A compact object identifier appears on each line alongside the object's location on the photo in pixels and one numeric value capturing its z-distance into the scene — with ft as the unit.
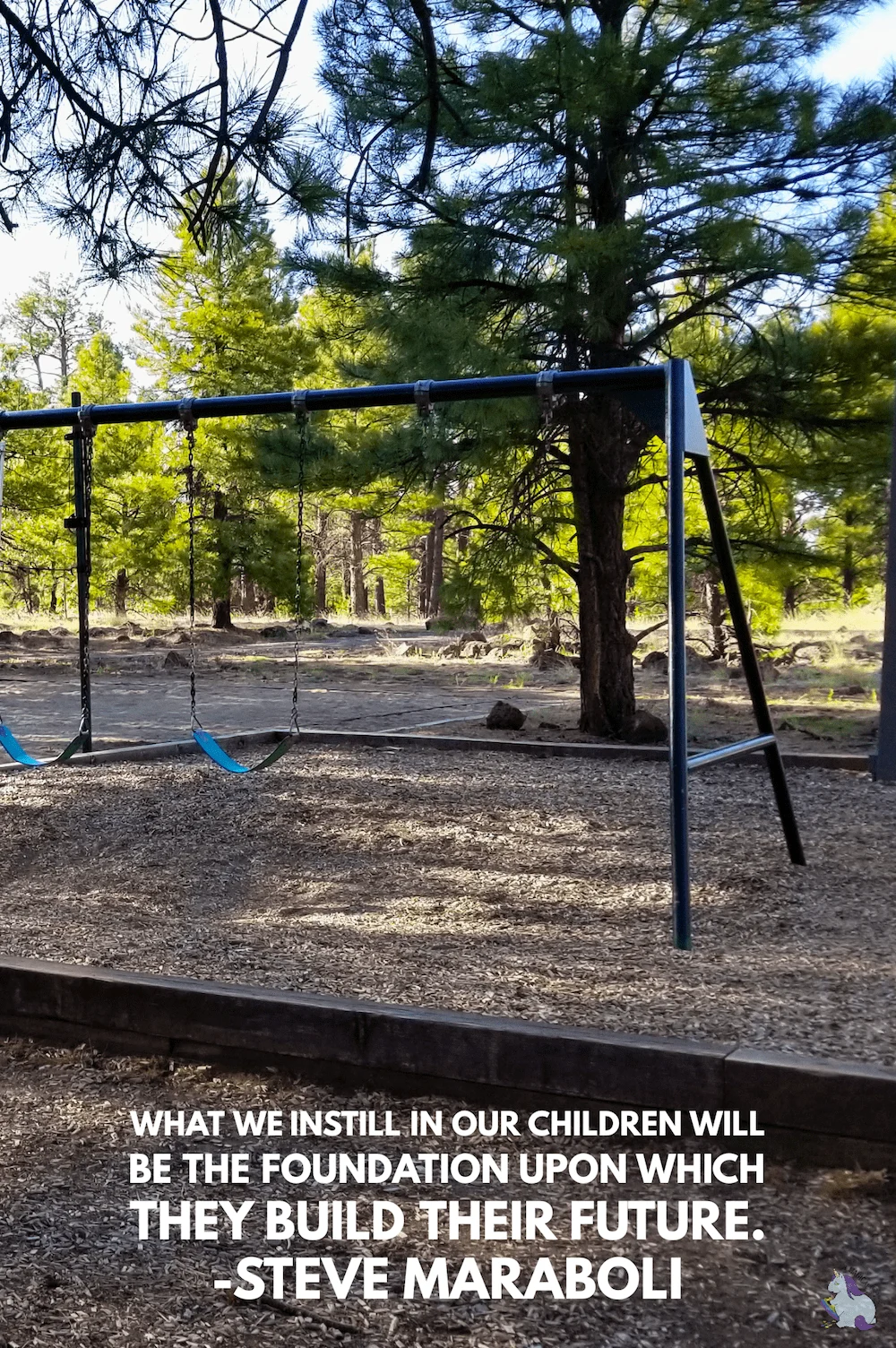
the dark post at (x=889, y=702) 20.62
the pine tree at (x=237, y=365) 64.95
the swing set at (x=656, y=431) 11.68
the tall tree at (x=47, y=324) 108.88
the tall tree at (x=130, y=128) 16.28
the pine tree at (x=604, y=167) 23.11
